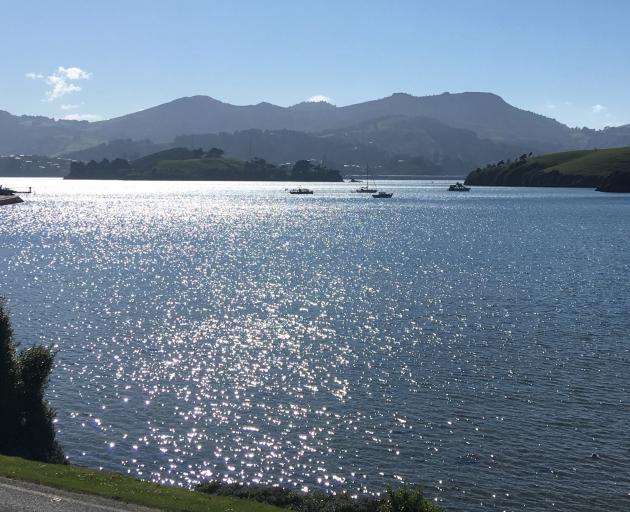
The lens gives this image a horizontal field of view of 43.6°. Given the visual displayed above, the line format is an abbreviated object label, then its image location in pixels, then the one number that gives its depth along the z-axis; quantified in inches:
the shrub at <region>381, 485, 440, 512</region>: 693.9
